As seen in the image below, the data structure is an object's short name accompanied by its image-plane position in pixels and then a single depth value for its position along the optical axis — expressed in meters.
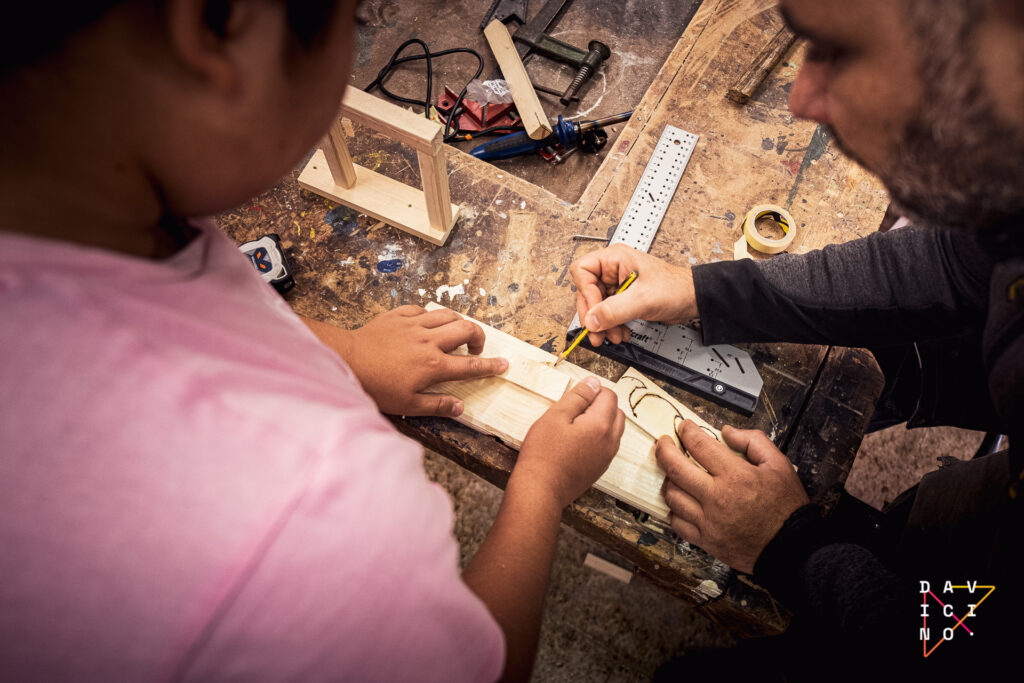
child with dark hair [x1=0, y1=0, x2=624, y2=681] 0.50
